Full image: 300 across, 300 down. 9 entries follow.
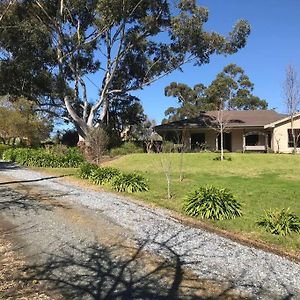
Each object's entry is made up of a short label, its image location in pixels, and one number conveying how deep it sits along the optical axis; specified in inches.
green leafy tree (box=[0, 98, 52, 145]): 1200.5
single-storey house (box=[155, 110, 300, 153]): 1006.4
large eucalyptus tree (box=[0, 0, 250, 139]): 787.0
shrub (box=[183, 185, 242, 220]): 299.8
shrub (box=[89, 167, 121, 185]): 469.3
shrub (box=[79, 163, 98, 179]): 511.4
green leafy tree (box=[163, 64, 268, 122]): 1762.1
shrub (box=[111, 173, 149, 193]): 420.9
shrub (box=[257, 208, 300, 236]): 260.0
